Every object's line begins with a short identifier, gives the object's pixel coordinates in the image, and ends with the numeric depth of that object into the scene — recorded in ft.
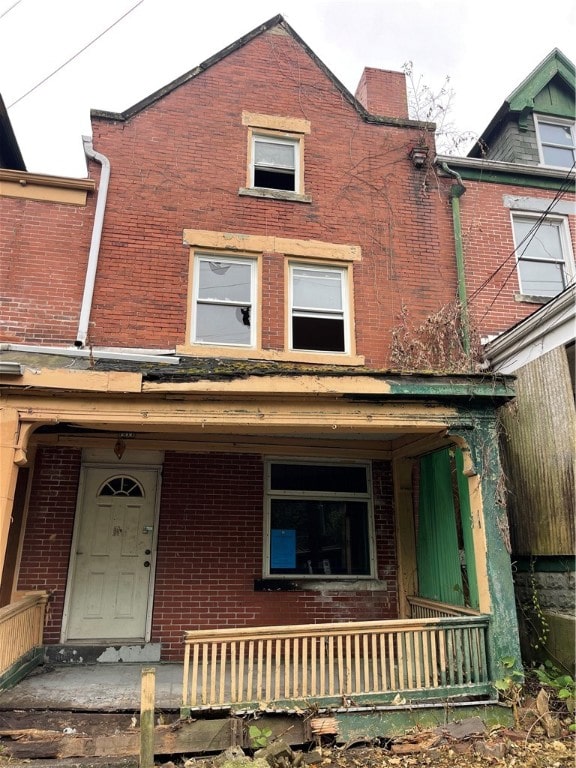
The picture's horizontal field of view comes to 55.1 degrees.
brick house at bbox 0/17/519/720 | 18.17
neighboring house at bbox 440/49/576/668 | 20.72
